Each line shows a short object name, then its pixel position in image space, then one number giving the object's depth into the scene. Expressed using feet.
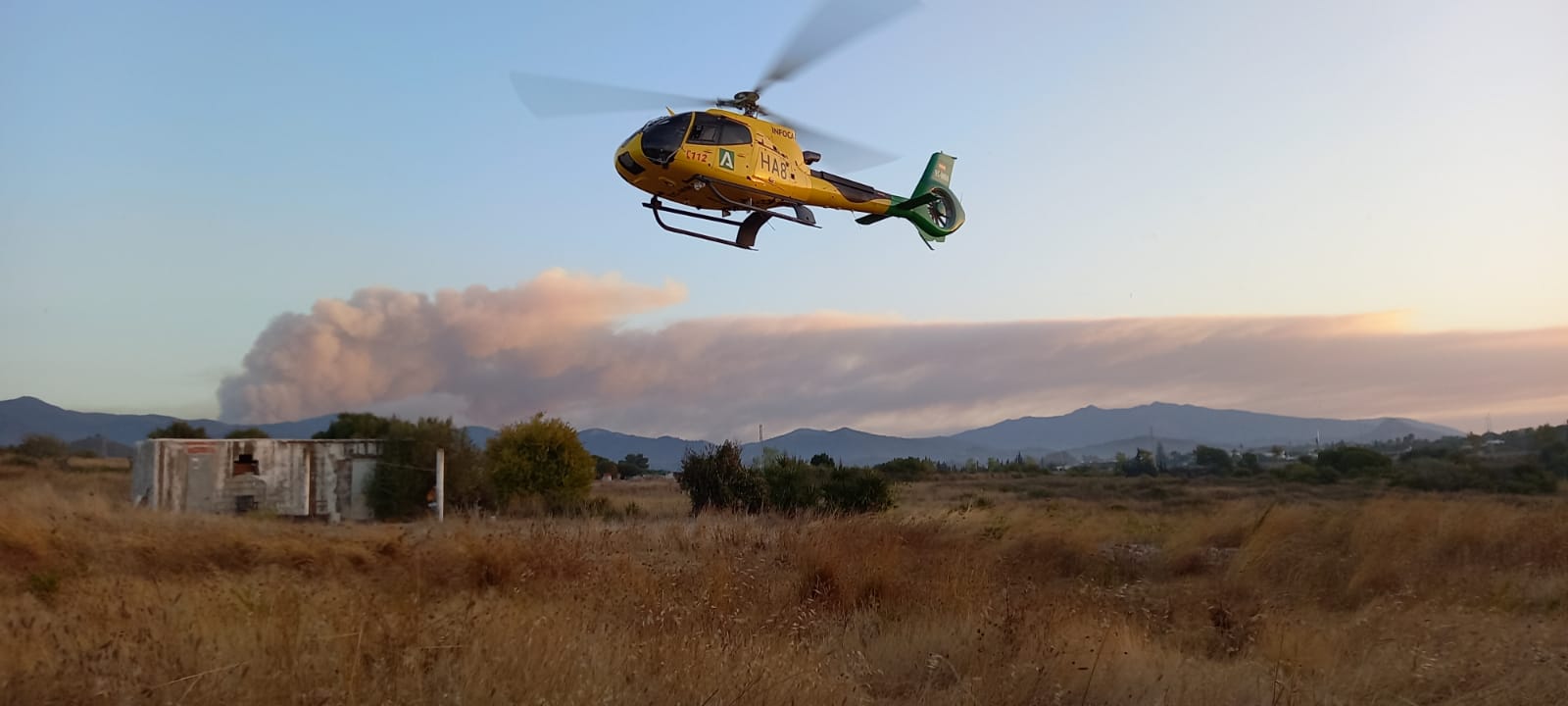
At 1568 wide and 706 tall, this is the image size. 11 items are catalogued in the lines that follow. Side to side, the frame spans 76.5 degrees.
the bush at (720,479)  73.51
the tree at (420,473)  100.63
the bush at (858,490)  68.49
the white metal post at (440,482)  88.17
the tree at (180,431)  158.71
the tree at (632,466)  260.42
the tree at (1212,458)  200.03
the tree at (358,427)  137.08
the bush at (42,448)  171.42
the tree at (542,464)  97.60
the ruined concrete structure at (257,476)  89.15
